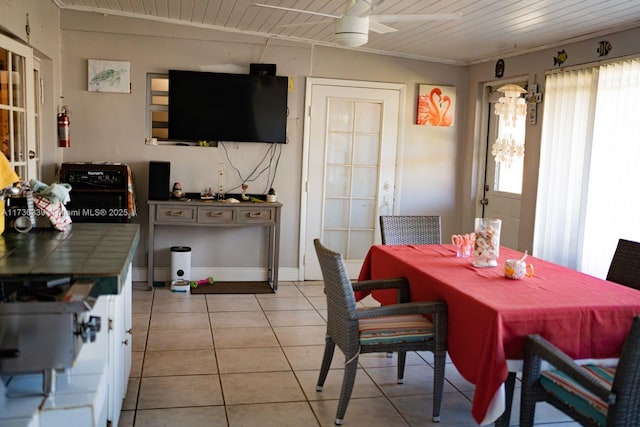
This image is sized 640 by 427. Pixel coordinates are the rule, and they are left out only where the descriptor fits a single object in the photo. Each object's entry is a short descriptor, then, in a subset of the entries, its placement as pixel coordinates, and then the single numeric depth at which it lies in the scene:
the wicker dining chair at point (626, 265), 3.29
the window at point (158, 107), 5.60
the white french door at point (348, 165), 5.97
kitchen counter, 1.81
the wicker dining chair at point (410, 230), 4.23
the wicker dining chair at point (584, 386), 2.13
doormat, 5.50
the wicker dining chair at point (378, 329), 2.92
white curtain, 4.22
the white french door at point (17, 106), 3.82
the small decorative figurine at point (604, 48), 4.34
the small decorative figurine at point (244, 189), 5.71
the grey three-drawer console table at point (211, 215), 5.38
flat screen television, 5.51
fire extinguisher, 5.23
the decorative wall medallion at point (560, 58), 4.80
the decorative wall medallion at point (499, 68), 5.69
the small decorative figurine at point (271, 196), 5.73
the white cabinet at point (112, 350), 2.23
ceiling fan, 3.13
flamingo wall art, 6.17
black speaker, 5.38
